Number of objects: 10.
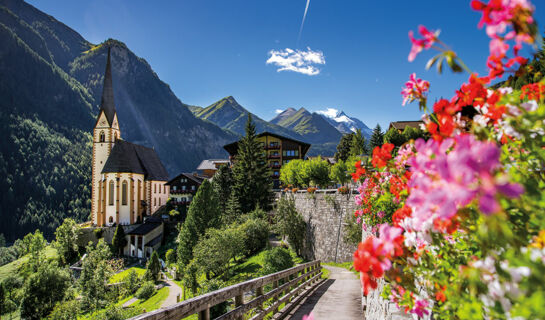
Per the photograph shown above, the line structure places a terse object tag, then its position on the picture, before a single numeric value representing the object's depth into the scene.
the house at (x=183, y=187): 57.03
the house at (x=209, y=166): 78.53
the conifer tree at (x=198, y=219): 29.47
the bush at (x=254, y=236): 27.52
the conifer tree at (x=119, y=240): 41.88
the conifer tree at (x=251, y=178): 38.62
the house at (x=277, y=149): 54.97
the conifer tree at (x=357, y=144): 48.87
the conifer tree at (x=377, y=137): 55.10
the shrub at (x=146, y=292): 26.14
